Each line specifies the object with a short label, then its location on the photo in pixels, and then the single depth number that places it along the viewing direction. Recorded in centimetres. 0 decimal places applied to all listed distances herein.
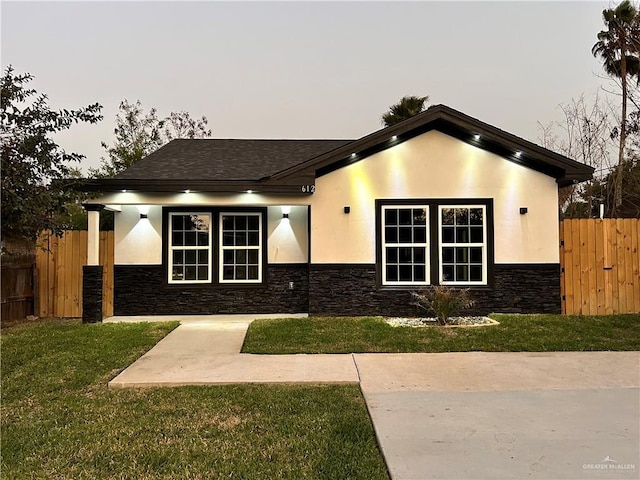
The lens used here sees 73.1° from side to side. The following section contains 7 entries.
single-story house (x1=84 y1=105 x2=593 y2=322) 923
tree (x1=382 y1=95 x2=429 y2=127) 2000
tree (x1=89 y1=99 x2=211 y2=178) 2325
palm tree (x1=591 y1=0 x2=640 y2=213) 1439
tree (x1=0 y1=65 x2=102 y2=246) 684
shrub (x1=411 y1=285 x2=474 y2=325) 808
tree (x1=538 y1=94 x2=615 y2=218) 1592
